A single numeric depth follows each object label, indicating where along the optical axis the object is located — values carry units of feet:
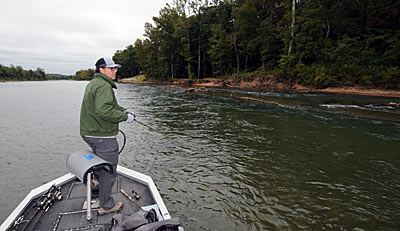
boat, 10.00
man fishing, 10.81
